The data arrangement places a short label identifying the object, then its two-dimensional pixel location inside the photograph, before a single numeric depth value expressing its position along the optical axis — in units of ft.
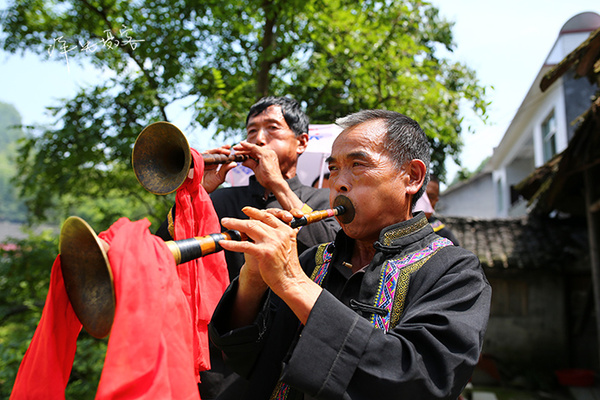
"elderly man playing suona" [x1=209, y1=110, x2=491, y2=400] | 4.49
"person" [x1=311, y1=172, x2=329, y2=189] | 13.96
